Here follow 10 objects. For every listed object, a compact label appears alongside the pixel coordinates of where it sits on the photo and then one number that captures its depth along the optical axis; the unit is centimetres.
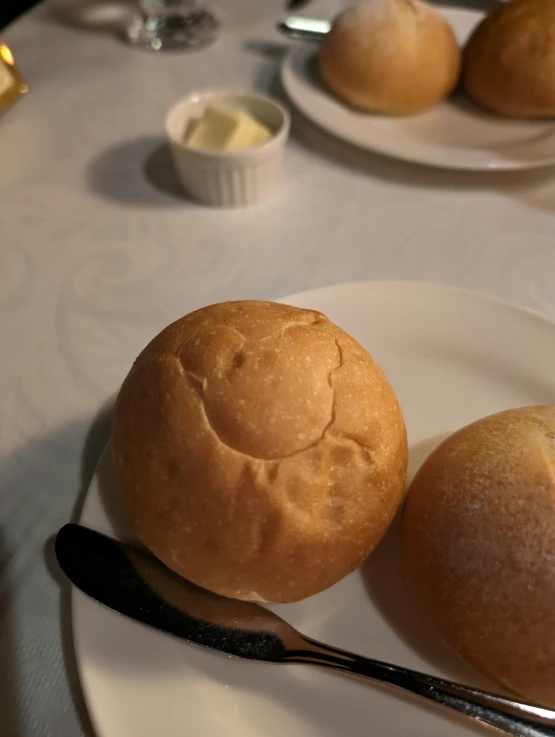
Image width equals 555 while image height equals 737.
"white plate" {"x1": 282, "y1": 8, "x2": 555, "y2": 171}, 29
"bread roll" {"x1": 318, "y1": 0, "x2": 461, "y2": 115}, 30
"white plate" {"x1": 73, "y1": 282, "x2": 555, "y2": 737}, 14
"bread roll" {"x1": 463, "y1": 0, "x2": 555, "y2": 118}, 29
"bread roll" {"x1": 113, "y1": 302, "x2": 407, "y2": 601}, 14
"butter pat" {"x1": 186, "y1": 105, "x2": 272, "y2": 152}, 27
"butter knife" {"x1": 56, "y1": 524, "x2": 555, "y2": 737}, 13
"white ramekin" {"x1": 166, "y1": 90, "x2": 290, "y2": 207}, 27
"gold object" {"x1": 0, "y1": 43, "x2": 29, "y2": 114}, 32
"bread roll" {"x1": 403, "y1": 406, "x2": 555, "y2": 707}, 13
